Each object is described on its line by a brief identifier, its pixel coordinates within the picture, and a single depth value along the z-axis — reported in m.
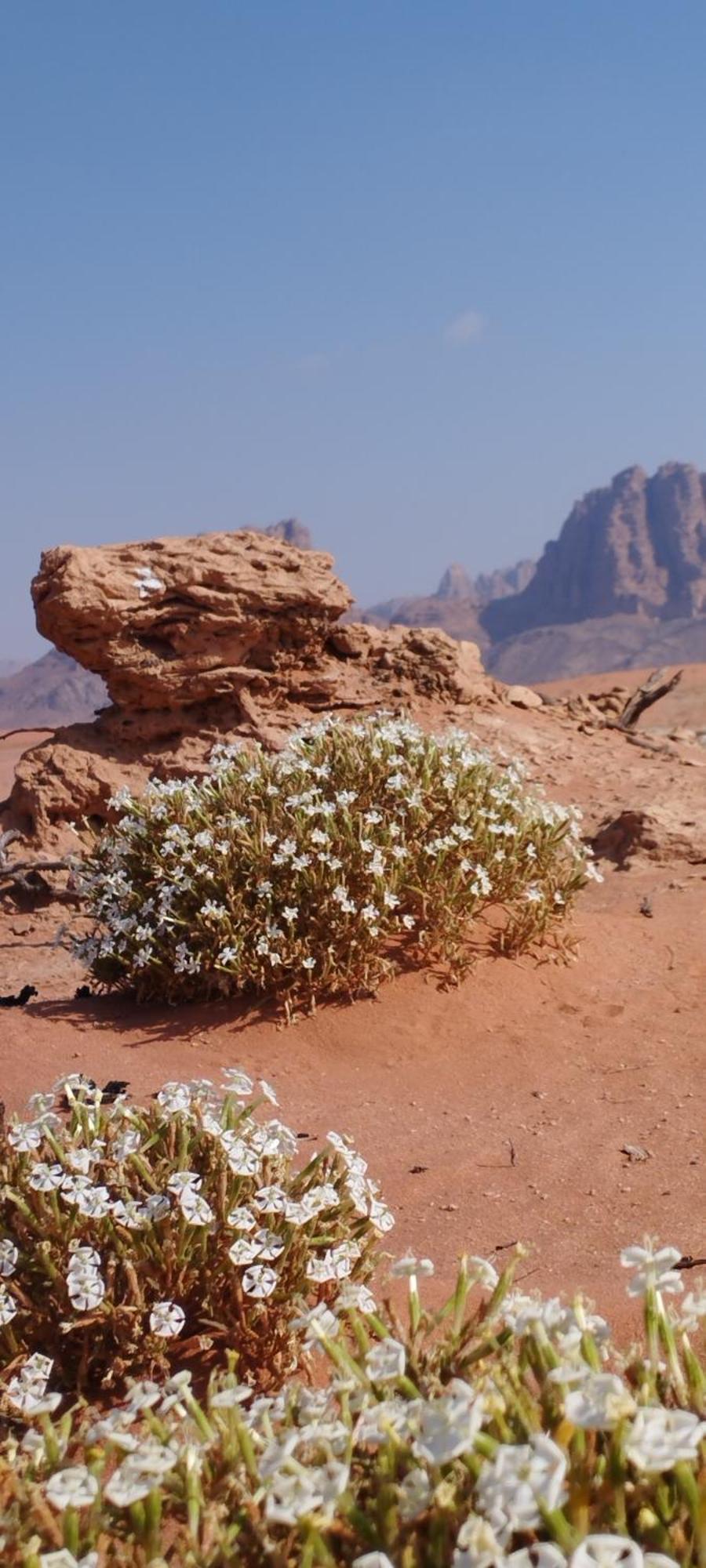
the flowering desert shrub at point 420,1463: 1.48
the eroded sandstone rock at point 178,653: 8.89
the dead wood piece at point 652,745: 10.11
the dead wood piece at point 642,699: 11.33
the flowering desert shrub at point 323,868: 5.45
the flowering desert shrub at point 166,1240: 2.71
